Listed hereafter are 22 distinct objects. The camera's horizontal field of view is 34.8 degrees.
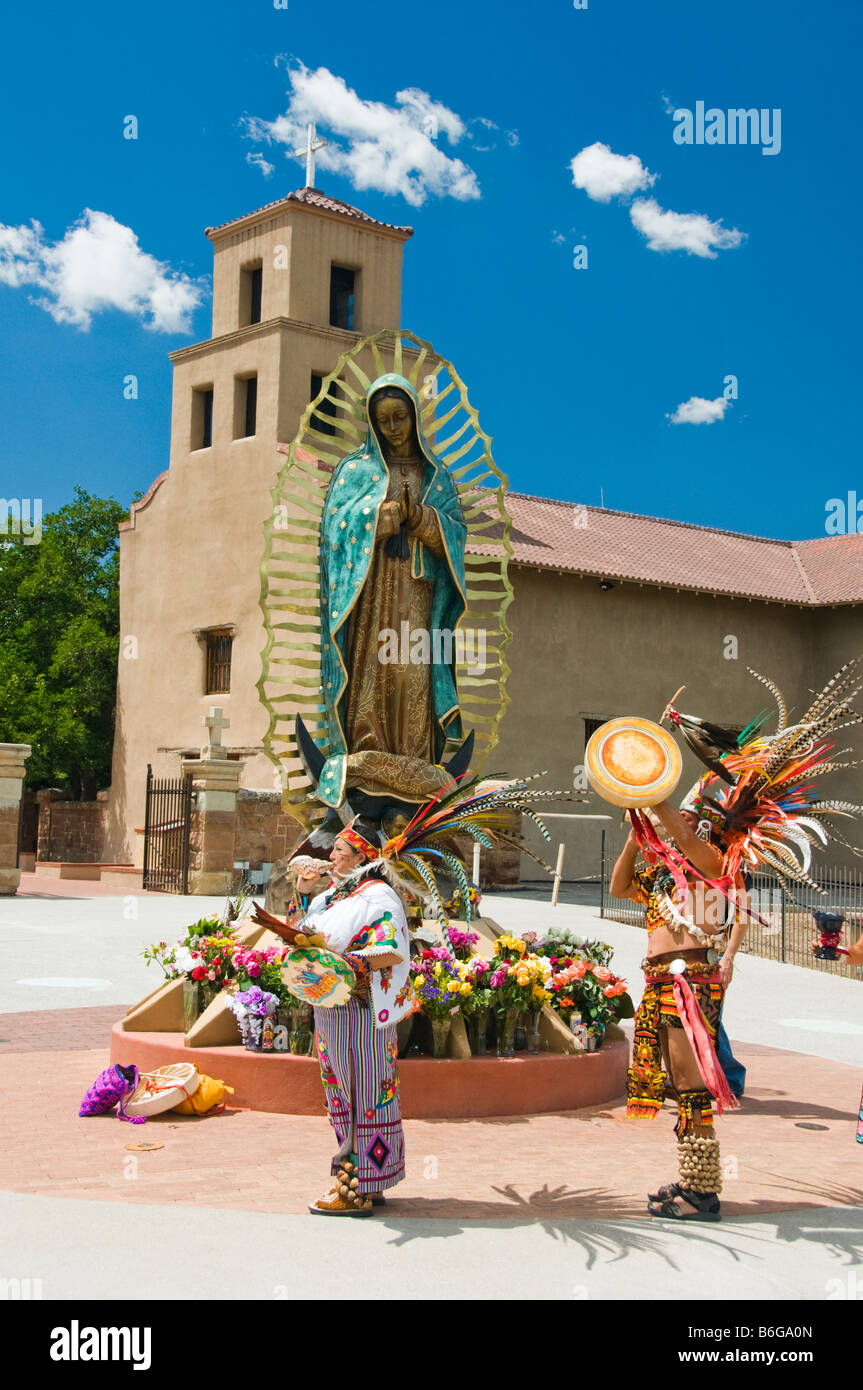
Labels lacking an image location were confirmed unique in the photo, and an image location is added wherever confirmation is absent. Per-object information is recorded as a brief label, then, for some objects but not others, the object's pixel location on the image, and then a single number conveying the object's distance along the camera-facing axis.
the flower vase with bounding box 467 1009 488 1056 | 8.19
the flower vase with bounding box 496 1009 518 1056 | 8.22
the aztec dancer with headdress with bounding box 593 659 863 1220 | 5.95
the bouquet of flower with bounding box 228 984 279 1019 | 8.03
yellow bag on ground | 7.67
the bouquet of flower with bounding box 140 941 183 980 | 9.04
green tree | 35.06
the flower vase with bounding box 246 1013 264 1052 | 8.02
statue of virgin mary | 9.41
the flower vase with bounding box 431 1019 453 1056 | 8.03
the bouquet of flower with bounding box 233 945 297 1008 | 8.25
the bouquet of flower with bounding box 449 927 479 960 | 8.64
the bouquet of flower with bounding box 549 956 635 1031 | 8.59
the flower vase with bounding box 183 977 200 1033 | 8.73
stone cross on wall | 23.59
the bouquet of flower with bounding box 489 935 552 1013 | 8.22
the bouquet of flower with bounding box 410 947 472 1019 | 7.94
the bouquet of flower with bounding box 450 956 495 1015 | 8.05
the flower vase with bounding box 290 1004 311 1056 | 7.99
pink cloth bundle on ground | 7.58
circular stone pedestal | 7.82
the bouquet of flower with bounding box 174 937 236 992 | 8.66
